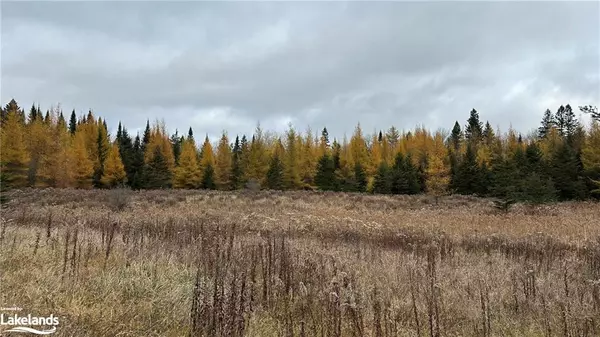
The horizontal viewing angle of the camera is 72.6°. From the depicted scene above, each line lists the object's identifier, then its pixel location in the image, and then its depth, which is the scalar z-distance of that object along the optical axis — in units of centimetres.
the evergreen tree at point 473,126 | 8256
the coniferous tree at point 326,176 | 5419
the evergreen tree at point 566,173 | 3903
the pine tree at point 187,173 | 5488
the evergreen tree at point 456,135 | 7950
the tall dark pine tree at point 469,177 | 4459
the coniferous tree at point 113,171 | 4997
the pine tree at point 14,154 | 4189
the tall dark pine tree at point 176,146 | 6695
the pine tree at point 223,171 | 5566
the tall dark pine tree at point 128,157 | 5403
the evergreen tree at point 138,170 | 5008
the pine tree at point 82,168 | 4800
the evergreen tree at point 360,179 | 5383
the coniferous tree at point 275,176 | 5250
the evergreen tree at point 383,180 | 4619
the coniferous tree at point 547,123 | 7919
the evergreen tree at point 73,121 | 8516
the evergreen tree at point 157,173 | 4984
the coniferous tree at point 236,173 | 5497
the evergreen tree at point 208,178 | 5369
